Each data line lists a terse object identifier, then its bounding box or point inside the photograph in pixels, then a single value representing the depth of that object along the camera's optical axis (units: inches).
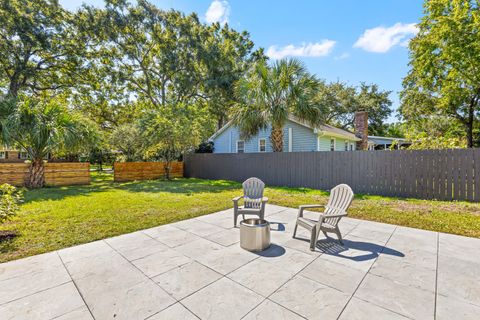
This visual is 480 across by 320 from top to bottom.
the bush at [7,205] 149.9
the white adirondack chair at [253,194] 200.8
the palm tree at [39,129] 347.3
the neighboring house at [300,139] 521.8
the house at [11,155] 1023.7
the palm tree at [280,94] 407.5
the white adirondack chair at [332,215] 139.0
